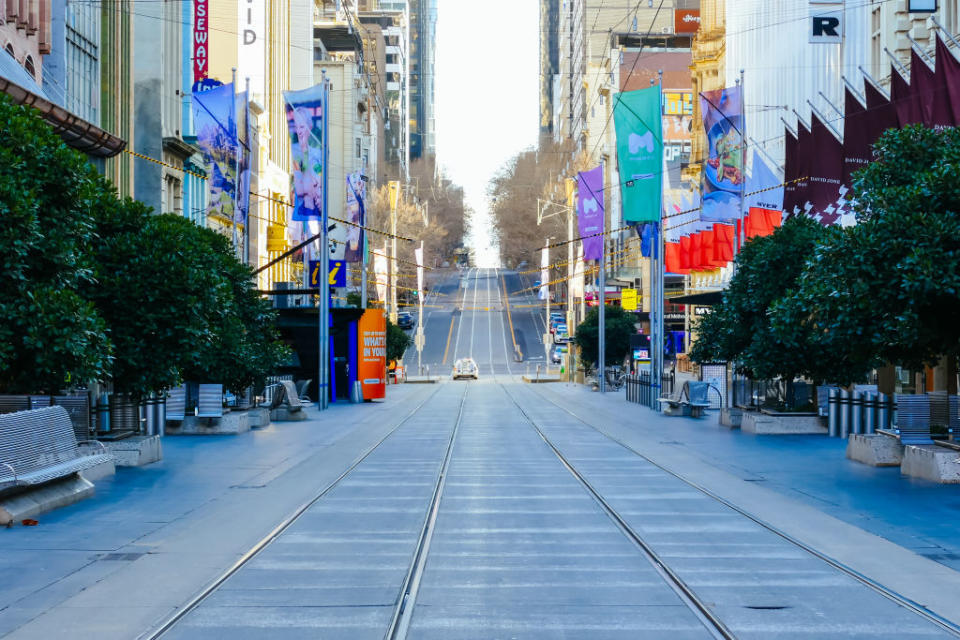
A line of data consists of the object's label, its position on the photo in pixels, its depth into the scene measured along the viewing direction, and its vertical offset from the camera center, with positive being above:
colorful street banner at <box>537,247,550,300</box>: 74.88 +5.76
